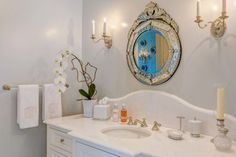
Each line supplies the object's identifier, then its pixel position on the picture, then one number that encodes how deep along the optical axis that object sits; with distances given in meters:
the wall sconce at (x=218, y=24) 1.35
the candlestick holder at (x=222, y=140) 1.18
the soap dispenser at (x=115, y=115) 1.89
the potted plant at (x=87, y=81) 2.07
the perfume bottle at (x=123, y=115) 1.85
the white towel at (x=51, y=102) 2.01
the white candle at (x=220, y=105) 1.22
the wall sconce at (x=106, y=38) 2.10
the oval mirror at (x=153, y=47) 1.65
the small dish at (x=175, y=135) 1.38
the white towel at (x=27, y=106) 1.84
